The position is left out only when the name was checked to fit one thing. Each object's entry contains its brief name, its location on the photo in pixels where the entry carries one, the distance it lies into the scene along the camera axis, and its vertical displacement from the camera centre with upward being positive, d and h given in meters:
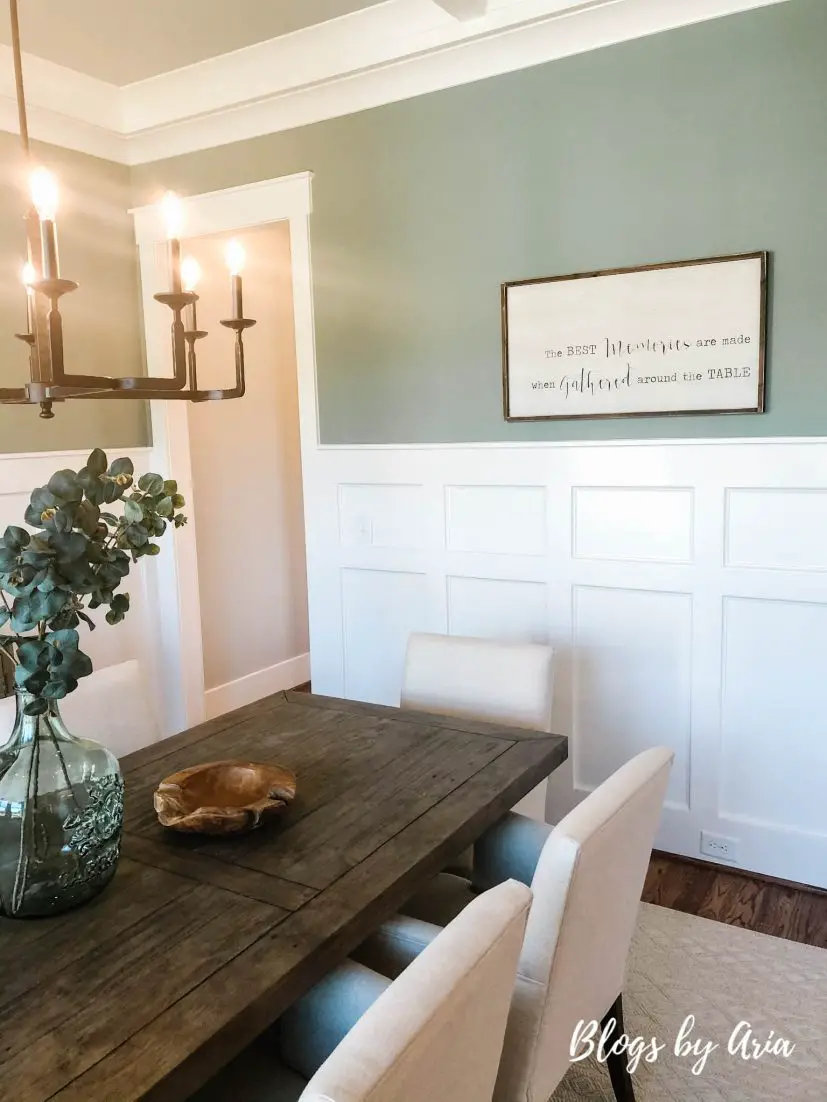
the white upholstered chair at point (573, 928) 1.25 -0.77
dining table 1.02 -0.69
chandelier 1.31 +0.22
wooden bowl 1.50 -0.65
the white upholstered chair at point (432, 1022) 0.82 -0.60
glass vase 1.28 -0.57
